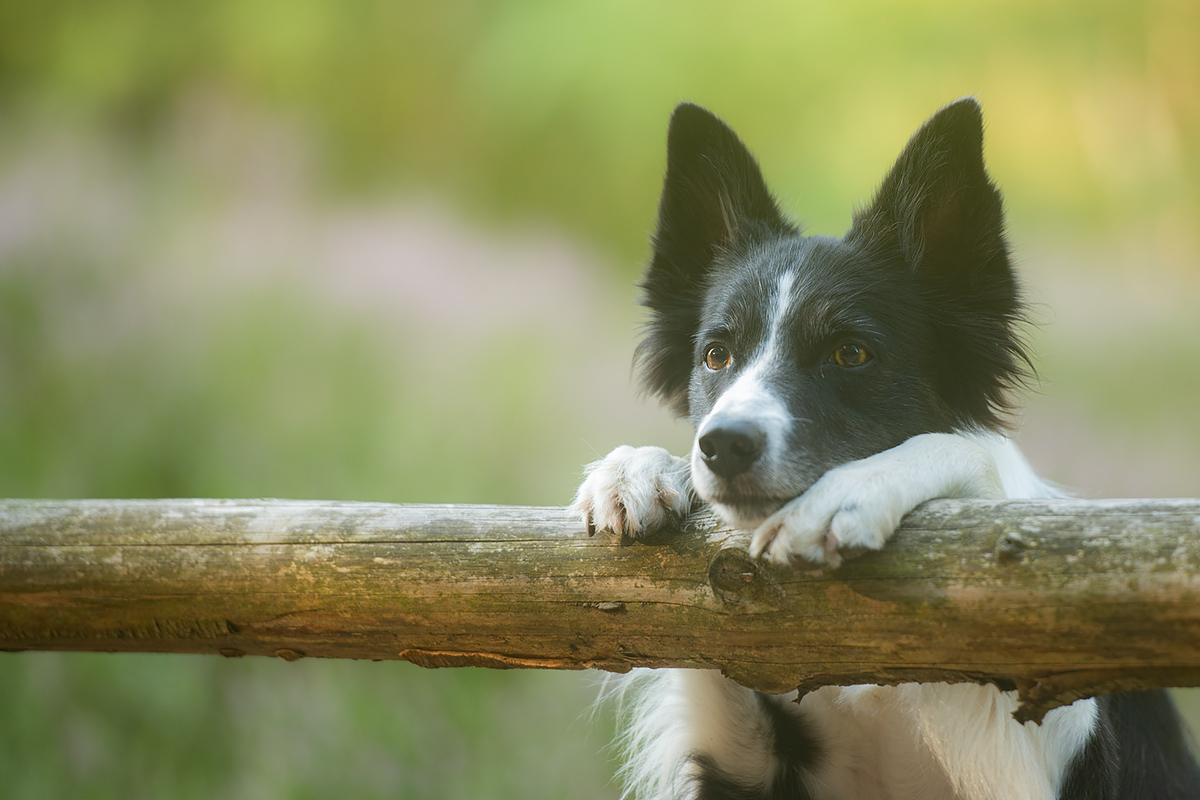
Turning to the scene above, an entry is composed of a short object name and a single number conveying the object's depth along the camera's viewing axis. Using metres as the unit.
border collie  3.08
